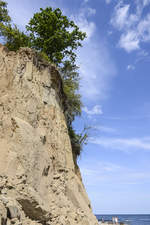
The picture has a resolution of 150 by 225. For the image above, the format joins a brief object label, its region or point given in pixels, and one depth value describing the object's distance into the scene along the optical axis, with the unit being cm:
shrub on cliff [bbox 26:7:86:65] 1557
